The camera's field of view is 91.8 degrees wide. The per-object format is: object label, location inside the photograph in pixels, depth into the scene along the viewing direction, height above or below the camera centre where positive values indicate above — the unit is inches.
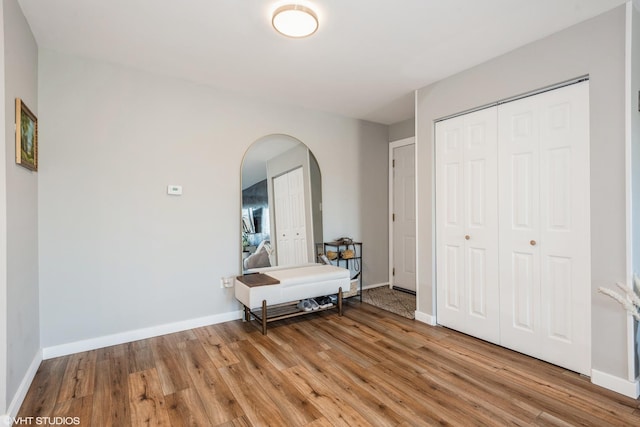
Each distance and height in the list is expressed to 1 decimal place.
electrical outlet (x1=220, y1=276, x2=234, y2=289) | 128.2 -27.5
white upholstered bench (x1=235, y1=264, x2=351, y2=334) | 116.4 -29.2
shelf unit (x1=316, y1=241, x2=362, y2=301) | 155.9 -22.6
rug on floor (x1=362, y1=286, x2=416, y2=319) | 141.6 -44.2
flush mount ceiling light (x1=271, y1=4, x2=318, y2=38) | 76.9 +49.3
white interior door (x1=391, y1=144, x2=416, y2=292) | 173.6 -3.1
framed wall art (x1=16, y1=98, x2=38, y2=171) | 75.1 +21.5
